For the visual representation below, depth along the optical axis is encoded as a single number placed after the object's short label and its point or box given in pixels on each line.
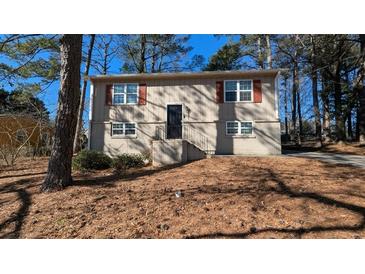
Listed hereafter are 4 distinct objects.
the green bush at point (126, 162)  8.84
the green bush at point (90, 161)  8.39
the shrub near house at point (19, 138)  9.79
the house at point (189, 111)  11.11
